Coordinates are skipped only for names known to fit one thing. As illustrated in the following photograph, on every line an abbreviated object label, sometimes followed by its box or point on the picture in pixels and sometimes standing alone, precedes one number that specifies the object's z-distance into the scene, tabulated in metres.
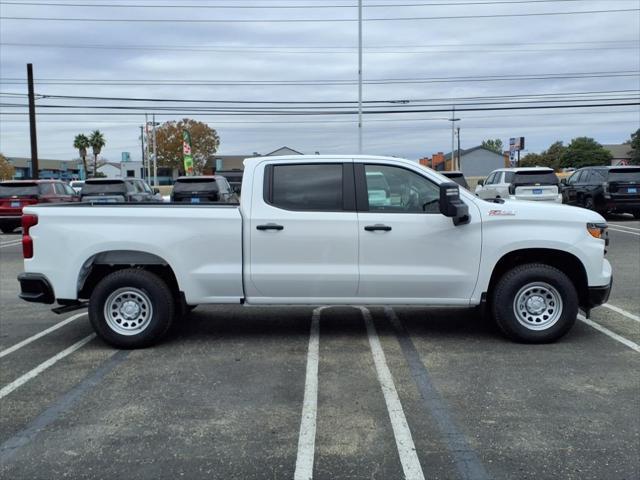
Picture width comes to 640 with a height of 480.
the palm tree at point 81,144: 85.75
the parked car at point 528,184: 17.73
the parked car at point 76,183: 38.05
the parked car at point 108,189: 19.38
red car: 18.97
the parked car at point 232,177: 36.98
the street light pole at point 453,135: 61.78
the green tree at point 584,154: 88.88
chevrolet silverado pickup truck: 5.95
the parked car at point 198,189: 19.72
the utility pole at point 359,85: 27.89
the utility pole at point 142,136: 86.75
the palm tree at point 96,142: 88.12
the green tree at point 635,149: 67.00
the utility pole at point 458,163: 78.61
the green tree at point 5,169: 87.25
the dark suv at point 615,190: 18.77
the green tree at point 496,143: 150.88
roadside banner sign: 63.00
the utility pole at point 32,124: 33.03
